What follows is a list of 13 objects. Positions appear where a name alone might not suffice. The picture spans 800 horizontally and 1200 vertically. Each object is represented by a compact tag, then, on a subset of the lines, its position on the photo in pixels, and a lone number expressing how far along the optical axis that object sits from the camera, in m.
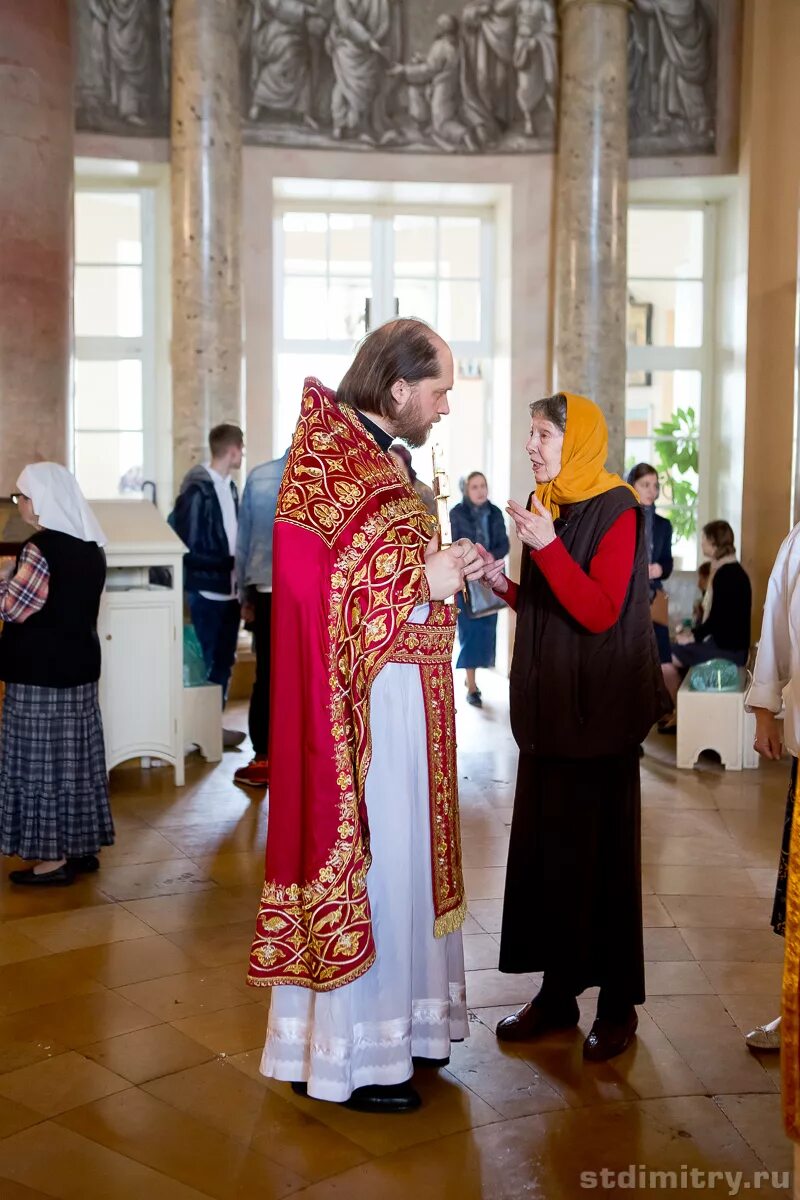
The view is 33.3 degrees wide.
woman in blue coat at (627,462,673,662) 8.67
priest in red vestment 3.09
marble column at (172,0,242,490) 10.23
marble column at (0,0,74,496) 8.99
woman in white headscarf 5.02
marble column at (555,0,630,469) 10.61
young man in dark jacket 7.81
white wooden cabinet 6.72
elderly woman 3.52
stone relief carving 10.83
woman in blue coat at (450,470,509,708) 9.73
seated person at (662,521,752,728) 8.04
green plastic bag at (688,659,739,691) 7.67
